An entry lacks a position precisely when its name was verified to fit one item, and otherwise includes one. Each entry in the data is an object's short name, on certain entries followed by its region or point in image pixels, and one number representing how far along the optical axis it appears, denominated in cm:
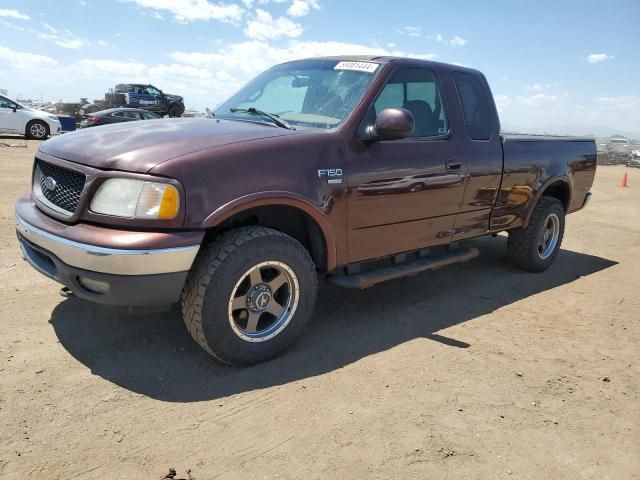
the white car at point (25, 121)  1730
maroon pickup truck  285
